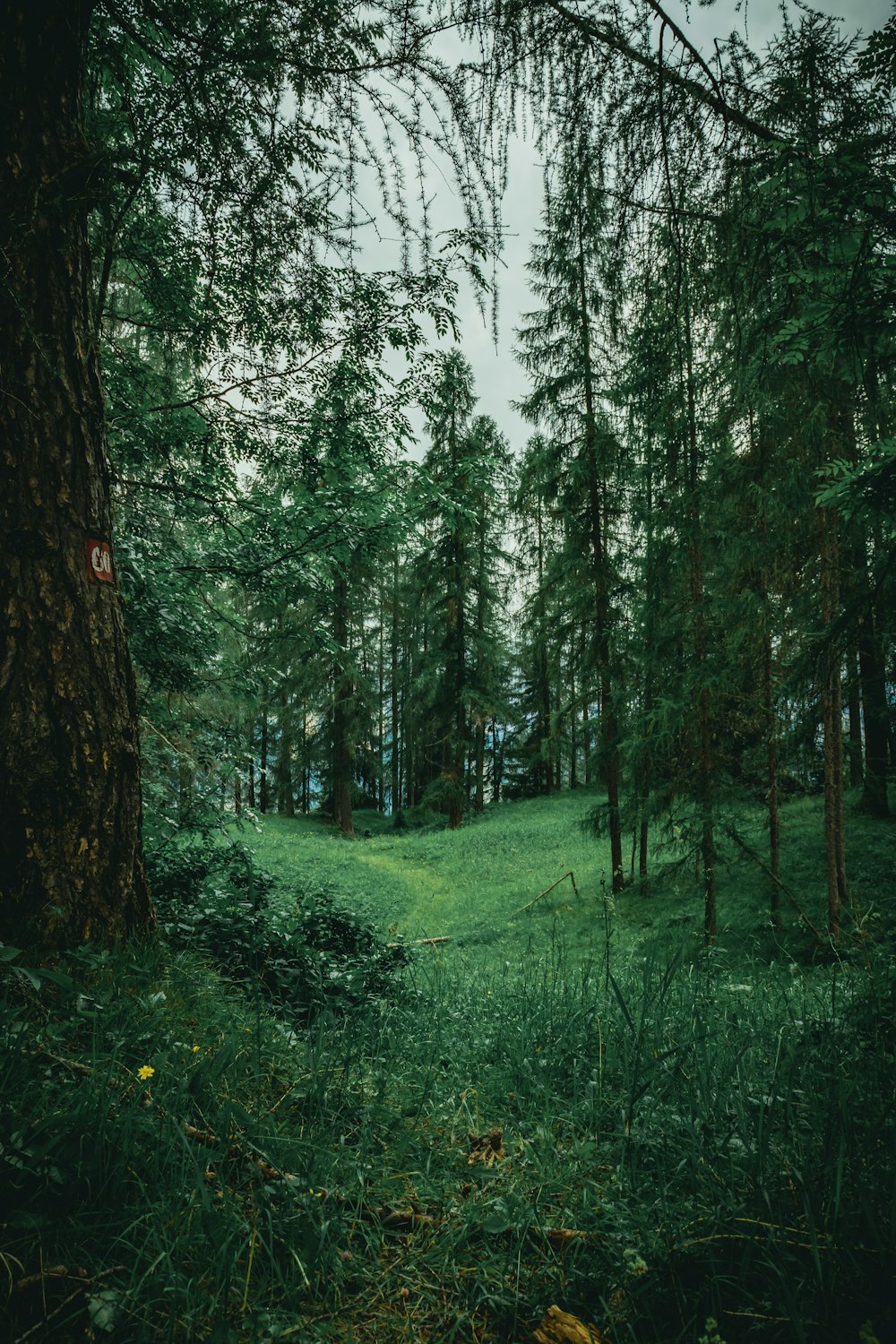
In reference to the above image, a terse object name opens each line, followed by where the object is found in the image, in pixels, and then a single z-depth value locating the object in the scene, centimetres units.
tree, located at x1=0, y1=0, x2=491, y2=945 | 226
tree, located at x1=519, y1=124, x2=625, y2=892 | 1181
